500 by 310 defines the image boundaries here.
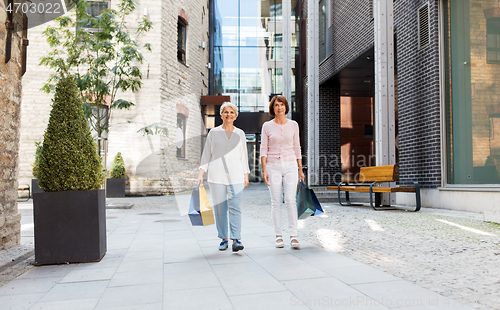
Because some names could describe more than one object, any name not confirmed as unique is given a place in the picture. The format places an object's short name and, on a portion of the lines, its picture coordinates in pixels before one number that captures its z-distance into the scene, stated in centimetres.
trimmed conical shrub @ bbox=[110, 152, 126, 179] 1295
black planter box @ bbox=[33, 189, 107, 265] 392
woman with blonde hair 437
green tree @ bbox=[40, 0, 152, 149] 917
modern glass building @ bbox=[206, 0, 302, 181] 2038
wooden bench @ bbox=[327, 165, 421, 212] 796
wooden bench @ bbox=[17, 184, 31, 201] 1167
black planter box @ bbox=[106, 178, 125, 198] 1293
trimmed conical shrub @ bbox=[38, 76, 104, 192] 406
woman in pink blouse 450
